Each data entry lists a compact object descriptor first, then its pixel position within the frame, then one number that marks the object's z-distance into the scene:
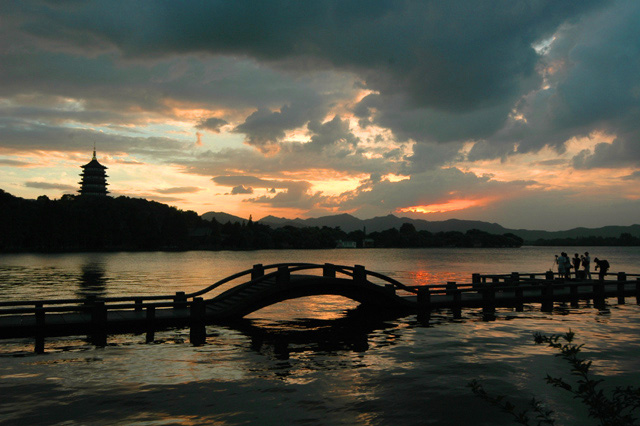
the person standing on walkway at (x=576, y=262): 35.45
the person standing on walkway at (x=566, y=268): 34.01
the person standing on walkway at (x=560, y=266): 34.31
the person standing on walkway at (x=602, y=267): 32.99
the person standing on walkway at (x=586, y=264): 34.66
